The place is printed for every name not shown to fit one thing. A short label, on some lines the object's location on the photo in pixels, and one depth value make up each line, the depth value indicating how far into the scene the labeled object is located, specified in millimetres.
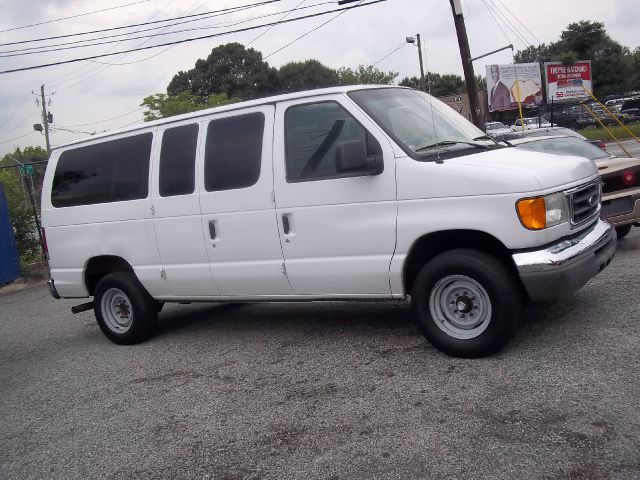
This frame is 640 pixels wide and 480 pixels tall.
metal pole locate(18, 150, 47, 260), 14340
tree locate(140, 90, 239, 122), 26858
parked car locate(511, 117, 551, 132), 34556
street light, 20225
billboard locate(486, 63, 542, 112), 47719
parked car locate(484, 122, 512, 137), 37494
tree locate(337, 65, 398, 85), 60062
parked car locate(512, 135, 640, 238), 7160
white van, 4496
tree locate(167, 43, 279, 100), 47312
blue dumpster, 13508
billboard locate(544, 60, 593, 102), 48562
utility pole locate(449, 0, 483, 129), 17325
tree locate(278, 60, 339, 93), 54094
